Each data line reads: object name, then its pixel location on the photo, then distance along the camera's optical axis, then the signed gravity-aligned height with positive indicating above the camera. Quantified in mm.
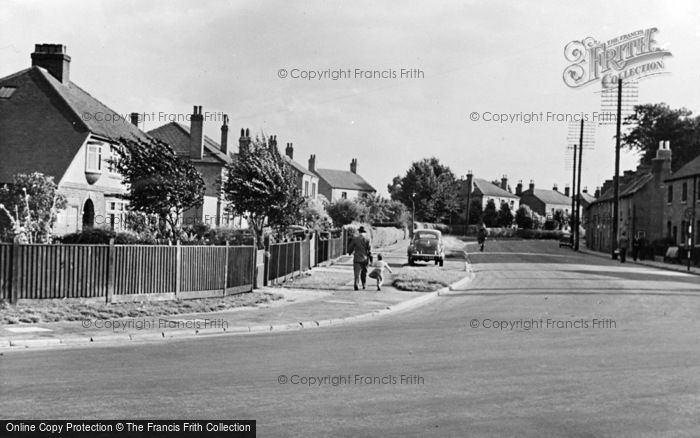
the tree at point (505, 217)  120688 +1735
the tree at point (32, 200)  27766 +625
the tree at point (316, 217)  42438 +371
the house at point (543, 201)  140250 +5470
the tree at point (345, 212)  62875 +982
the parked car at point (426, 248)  36781 -1171
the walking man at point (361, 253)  22047 -886
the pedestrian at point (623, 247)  46872 -1077
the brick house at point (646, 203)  59281 +2401
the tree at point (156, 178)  22453 +1287
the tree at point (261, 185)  24438 +1229
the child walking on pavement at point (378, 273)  21962 -1479
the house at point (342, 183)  110062 +6230
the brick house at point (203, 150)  51094 +5238
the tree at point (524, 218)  121200 +1637
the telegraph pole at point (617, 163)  52156 +5014
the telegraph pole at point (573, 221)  73062 +867
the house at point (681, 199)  50844 +2426
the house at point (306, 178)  82562 +5373
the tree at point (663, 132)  72062 +10313
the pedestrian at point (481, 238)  56031 -866
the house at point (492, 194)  126688 +5866
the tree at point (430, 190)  107250 +5351
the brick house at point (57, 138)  34656 +3830
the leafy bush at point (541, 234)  107188 -845
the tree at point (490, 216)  120438 +1804
